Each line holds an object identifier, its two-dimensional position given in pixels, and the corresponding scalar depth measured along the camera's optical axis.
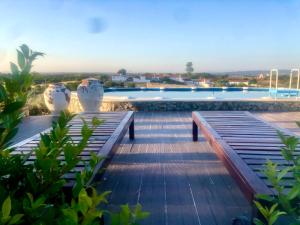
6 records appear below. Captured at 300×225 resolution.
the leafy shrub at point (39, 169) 0.41
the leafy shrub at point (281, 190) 0.51
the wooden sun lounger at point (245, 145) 1.19
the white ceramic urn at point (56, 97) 4.51
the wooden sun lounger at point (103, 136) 1.52
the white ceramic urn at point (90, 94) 4.51
